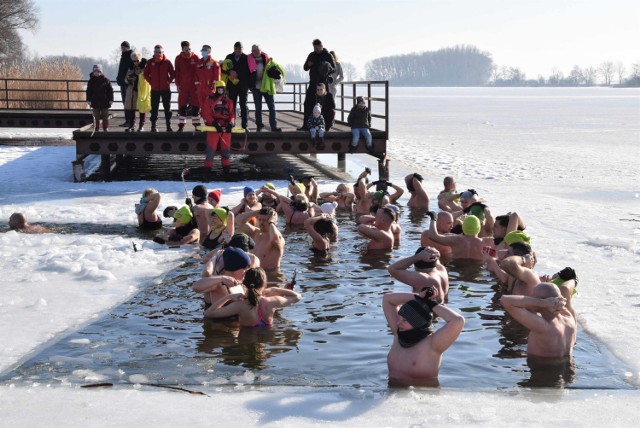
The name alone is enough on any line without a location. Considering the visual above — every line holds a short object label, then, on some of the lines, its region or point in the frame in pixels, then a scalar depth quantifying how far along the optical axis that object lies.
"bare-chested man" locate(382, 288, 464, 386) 5.84
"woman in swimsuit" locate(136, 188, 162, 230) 12.25
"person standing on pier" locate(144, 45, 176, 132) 16.20
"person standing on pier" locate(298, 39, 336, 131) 17.03
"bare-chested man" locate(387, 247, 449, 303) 7.80
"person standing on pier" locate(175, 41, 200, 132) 16.42
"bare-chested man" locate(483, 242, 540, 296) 7.25
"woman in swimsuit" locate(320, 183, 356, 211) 14.69
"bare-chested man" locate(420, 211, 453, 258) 10.48
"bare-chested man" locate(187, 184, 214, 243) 11.45
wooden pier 17.08
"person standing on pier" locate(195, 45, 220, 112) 16.14
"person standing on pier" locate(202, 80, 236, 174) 16.31
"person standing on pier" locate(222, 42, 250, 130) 17.05
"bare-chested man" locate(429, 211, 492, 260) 10.09
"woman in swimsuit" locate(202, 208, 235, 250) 10.38
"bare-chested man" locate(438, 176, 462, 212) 13.16
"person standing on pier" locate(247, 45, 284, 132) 16.98
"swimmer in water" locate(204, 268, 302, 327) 7.39
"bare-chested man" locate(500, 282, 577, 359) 6.32
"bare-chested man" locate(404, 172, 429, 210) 14.60
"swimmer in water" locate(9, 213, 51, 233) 11.83
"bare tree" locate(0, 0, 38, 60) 73.06
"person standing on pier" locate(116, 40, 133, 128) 17.88
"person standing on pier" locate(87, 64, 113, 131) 17.45
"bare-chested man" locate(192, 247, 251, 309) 7.39
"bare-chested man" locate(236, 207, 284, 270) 9.34
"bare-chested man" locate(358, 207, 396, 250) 10.91
